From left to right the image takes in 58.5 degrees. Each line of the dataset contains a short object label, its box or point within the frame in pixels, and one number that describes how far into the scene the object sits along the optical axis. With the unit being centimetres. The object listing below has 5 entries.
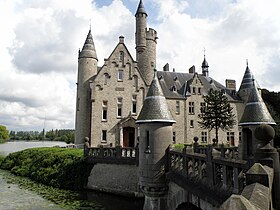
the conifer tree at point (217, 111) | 3075
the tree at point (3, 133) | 9900
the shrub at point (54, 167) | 2178
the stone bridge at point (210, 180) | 343
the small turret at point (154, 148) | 1180
